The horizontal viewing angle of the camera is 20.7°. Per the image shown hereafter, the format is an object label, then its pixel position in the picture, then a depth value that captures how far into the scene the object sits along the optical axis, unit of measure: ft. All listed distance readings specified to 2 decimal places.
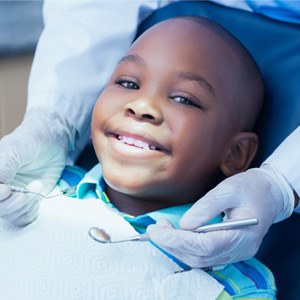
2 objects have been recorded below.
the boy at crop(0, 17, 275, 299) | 2.23
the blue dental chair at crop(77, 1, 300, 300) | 2.33
